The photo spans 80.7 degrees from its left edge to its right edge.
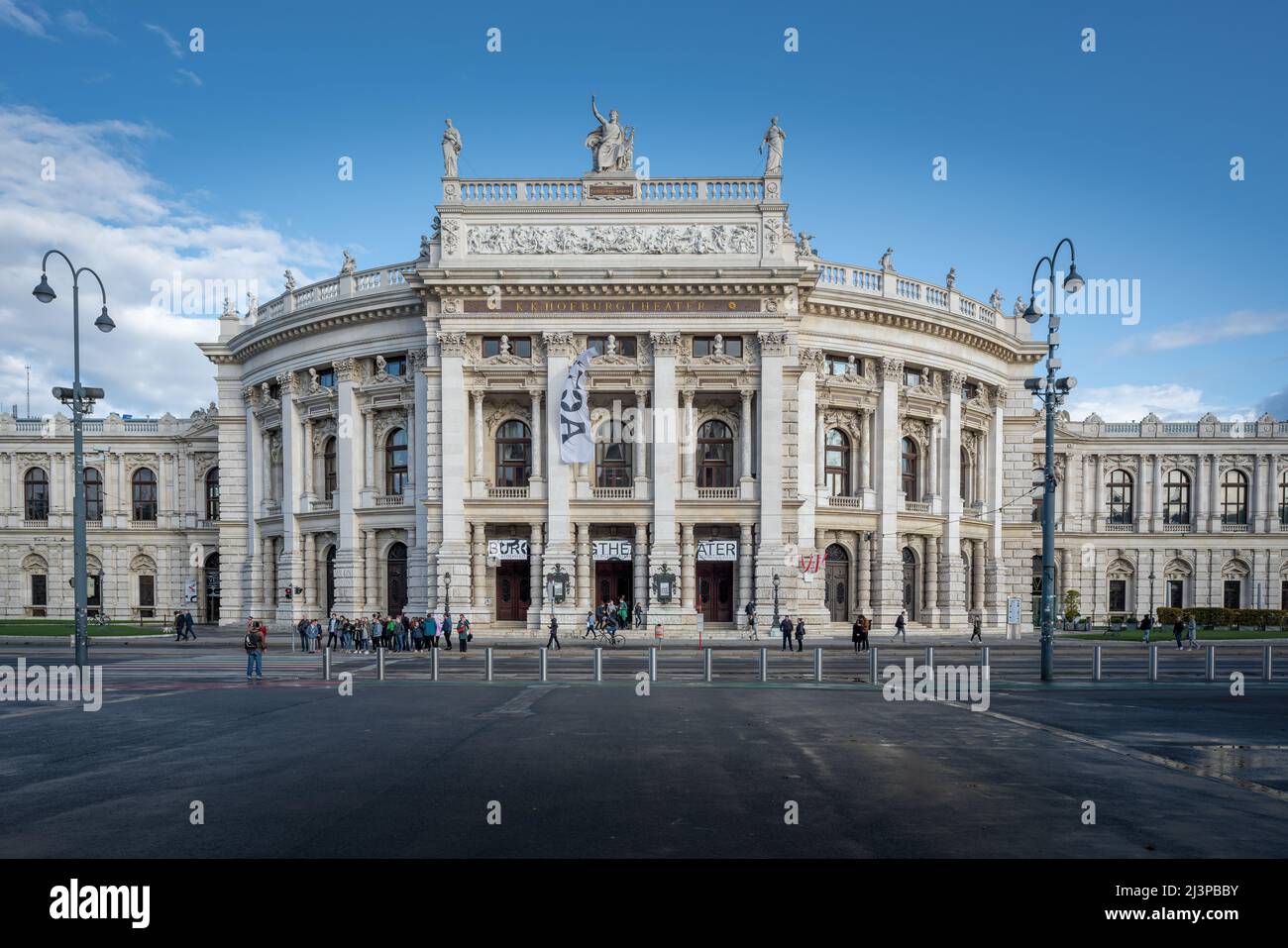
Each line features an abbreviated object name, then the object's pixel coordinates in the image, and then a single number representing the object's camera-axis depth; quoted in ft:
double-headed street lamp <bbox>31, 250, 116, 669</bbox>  72.49
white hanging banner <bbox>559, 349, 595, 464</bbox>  124.67
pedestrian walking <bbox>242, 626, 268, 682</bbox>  66.08
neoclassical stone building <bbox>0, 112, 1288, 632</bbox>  127.65
